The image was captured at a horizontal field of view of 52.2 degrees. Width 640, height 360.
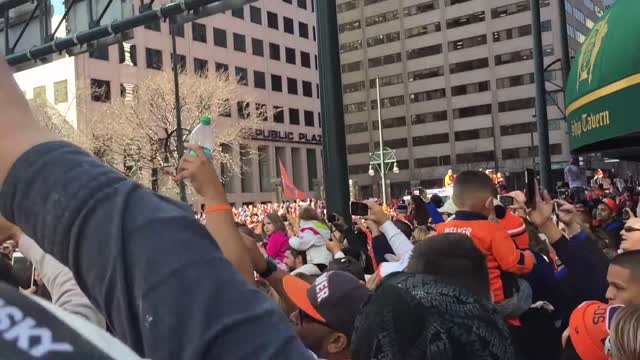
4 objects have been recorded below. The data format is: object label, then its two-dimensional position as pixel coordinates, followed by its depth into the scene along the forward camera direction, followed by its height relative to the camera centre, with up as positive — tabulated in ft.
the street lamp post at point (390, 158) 149.03 +5.58
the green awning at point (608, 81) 17.84 +2.61
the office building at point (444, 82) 240.12 +37.36
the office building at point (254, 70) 143.95 +31.77
